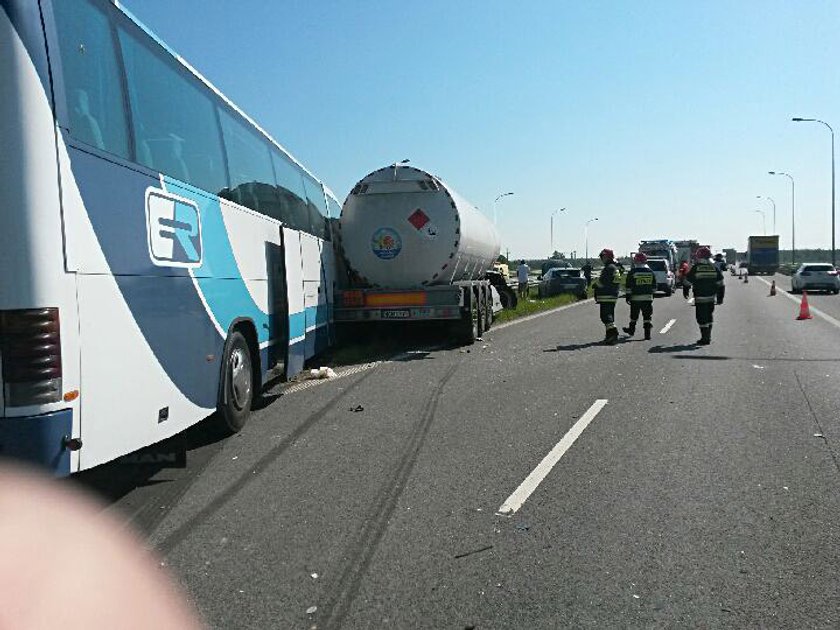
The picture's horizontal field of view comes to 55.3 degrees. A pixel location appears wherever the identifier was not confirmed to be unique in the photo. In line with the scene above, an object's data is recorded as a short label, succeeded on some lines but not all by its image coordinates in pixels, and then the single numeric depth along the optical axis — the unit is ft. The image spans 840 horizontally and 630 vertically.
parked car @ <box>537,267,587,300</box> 120.78
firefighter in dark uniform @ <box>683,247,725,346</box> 49.70
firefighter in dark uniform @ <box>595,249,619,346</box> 51.37
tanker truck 47.01
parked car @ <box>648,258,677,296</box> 122.01
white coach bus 13.51
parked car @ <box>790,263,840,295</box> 125.29
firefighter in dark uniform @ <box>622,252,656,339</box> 53.57
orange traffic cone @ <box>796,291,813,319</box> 72.23
